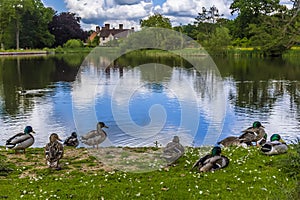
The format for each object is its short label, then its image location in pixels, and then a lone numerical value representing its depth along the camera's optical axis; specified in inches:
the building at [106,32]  5188.0
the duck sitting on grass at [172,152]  406.0
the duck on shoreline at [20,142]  460.8
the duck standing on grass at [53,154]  384.2
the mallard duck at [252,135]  528.8
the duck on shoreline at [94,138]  506.0
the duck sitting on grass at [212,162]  363.9
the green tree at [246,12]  3698.3
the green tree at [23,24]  3897.6
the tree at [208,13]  4069.9
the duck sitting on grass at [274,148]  416.5
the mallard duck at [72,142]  555.2
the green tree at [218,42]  3380.9
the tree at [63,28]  4655.5
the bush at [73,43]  4411.9
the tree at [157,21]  3105.3
